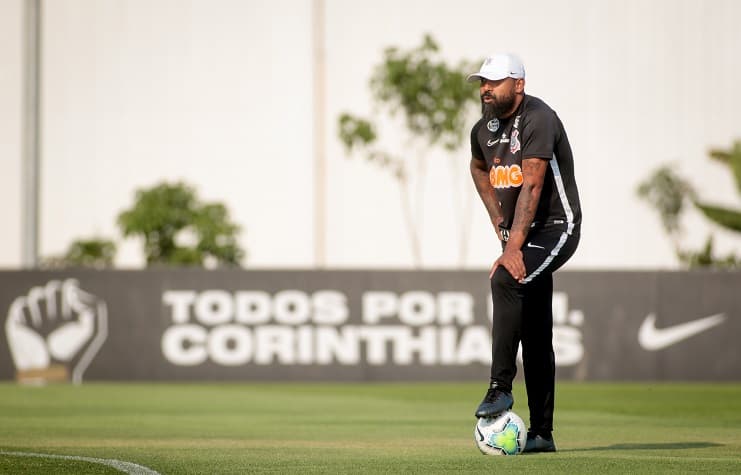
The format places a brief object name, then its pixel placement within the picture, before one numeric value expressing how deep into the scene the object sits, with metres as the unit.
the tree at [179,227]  89.00
